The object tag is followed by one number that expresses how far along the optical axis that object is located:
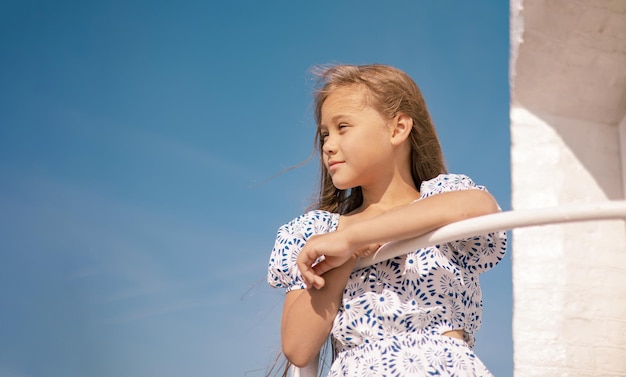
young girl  2.09
